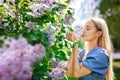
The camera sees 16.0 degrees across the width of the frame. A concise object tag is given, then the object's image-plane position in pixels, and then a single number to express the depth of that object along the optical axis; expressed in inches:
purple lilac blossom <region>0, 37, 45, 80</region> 56.8
